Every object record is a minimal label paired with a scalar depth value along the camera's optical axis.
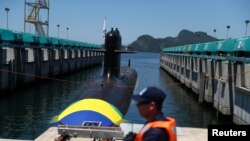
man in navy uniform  5.43
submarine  15.56
